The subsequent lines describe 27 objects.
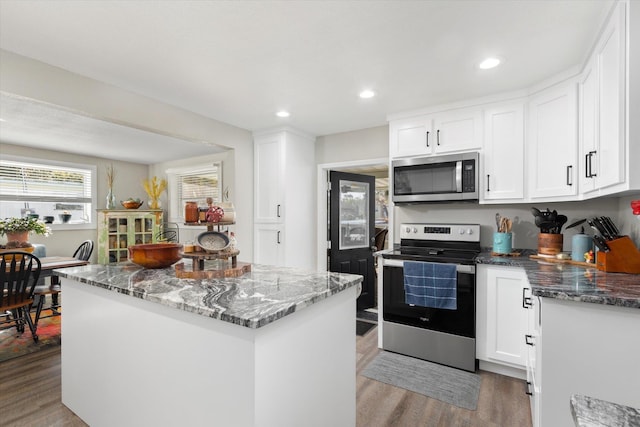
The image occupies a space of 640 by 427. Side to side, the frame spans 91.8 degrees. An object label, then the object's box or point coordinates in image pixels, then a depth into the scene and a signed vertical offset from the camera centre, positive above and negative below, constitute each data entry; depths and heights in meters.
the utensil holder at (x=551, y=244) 2.42 -0.25
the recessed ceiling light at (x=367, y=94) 2.66 +1.03
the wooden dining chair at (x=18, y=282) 2.86 -0.68
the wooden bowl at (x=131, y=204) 5.43 +0.13
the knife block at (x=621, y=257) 1.77 -0.26
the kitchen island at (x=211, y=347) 1.13 -0.60
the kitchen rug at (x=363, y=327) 3.46 -1.34
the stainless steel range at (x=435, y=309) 2.55 -0.85
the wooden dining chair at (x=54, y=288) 3.35 -0.87
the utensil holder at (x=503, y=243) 2.67 -0.27
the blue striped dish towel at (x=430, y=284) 2.58 -0.62
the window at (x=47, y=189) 4.70 +0.36
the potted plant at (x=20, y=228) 3.35 -0.18
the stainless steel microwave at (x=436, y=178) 2.82 +0.32
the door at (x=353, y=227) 4.07 -0.22
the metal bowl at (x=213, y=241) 1.80 -0.17
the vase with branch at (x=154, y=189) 5.80 +0.42
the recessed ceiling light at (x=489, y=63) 2.12 +1.04
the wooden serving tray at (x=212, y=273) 1.70 -0.35
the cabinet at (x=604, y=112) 1.49 +0.57
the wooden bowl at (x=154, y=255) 1.88 -0.27
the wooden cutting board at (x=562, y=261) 2.05 -0.36
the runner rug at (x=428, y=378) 2.22 -1.32
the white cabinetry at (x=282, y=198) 3.65 +0.16
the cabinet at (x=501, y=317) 2.35 -0.82
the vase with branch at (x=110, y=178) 5.65 +0.61
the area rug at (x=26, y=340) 2.90 -1.31
